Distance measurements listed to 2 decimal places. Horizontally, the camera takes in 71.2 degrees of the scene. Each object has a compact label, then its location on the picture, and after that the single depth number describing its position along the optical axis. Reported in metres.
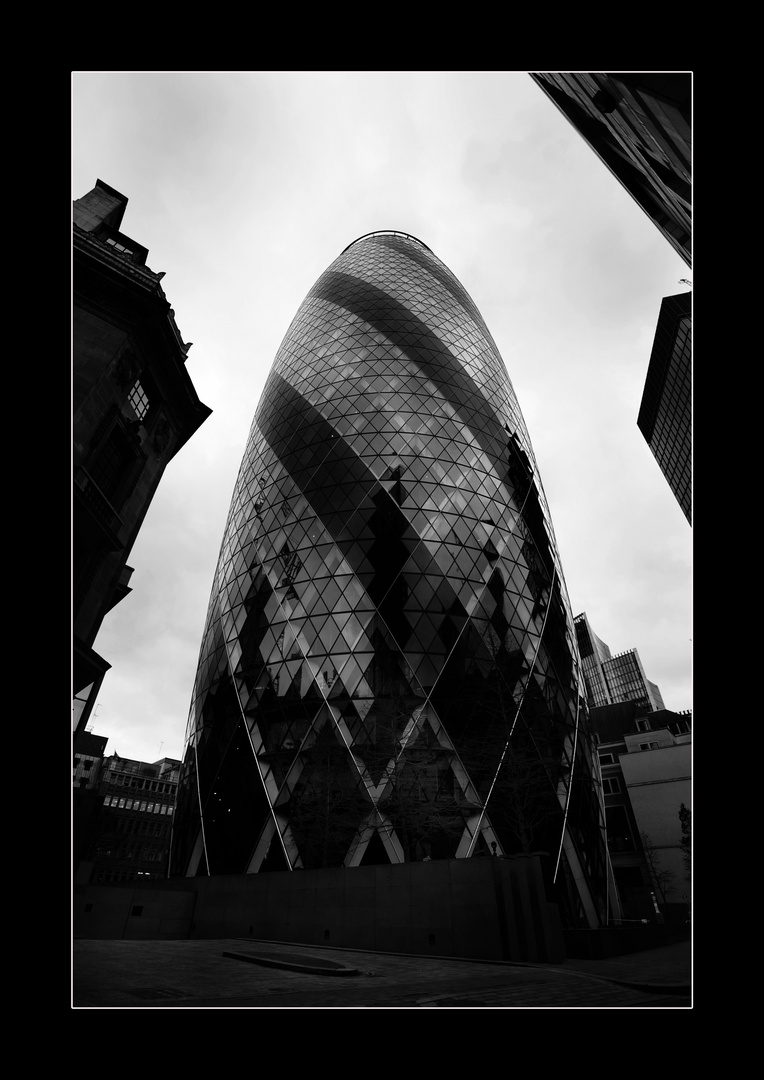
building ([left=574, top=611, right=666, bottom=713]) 136.59
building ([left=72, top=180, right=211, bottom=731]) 16.41
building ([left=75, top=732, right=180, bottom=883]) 70.62
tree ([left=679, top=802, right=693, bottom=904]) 41.52
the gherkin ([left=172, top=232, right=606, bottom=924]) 22.59
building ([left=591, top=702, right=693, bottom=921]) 49.19
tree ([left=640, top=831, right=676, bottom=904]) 47.12
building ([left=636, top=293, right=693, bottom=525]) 64.75
